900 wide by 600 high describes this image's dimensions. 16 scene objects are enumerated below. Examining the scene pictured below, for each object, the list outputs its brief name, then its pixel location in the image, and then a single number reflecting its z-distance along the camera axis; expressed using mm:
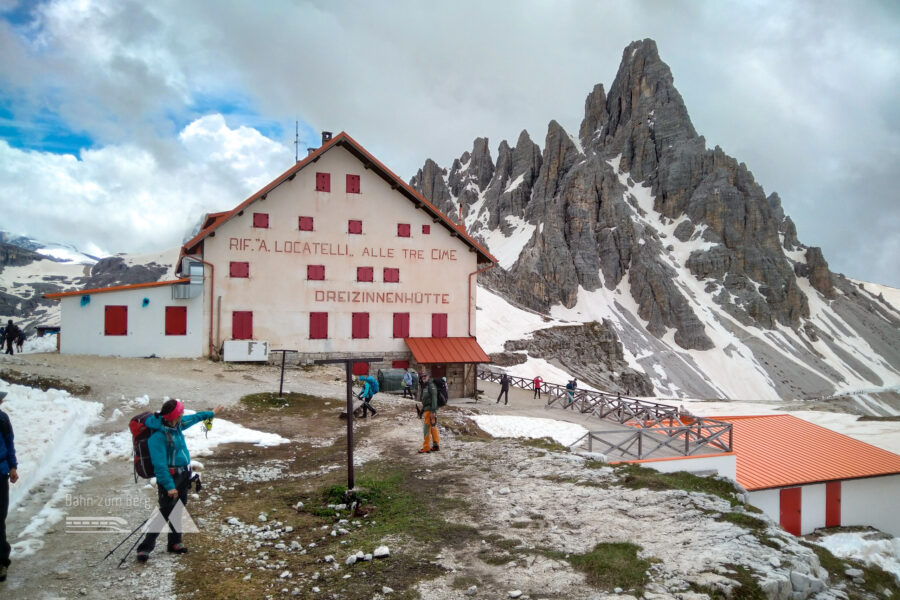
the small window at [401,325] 29984
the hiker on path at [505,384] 29938
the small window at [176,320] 26453
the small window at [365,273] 29375
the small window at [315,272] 28547
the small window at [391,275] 29906
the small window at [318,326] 28516
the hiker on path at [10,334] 25252
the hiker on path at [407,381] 22922
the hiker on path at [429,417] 11859
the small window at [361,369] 27234
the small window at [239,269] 27297
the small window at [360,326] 29266
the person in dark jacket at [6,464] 5926
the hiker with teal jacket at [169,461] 6211
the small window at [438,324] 30734
